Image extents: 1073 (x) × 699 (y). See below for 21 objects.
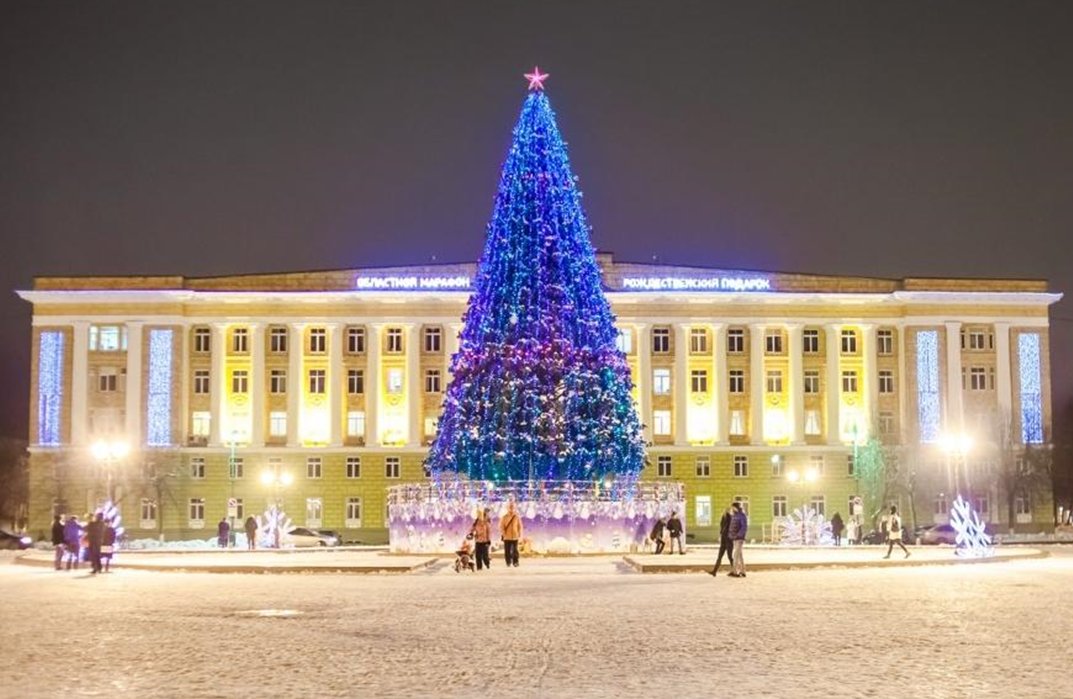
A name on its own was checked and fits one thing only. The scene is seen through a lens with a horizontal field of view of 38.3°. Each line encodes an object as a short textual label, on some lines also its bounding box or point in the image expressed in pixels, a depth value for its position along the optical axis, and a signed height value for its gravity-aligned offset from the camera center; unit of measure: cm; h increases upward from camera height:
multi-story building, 9231 +507
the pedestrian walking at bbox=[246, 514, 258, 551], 6100 -244
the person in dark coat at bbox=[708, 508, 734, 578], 3381 -164
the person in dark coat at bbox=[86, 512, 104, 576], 3756 -168
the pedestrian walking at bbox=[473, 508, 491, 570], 3738 -169
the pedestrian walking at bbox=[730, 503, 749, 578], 3362 -150
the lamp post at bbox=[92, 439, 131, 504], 7762 +94
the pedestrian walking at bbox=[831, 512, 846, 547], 6681 -274
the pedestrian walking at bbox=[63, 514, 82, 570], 4019 -175
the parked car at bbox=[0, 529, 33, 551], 6544 -300
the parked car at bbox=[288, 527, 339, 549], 7431 -341
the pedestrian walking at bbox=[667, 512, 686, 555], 4619 -187
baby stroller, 3709 -222
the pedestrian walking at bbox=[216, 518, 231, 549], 6590 -276
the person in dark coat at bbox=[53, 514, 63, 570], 4081 -185
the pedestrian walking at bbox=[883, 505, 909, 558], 4406 -195
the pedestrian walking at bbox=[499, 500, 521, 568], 3828 -166
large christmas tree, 4519 +334
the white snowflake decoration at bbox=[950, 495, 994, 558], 4612 -215
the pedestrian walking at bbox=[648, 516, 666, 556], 4609 -208
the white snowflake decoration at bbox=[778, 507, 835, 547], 7100 -319
